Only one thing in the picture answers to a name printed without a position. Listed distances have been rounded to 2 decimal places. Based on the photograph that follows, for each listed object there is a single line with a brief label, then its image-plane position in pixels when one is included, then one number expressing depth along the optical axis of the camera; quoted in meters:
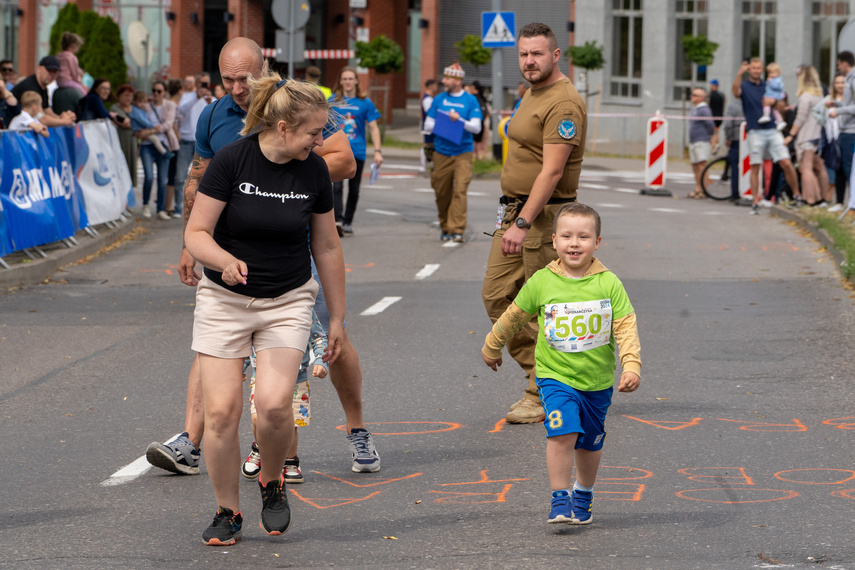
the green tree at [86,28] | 43.62
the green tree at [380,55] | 42.38
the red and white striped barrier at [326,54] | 45.31
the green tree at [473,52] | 37.50
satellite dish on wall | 50.84
